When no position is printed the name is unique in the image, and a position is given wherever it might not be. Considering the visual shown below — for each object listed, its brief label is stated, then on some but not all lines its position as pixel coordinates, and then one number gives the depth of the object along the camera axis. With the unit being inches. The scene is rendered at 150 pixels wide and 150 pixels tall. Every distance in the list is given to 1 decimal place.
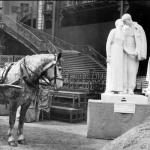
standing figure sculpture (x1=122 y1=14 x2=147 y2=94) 369.9
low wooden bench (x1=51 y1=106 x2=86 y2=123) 516.1
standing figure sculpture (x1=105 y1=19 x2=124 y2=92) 369.4
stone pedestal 355.6
